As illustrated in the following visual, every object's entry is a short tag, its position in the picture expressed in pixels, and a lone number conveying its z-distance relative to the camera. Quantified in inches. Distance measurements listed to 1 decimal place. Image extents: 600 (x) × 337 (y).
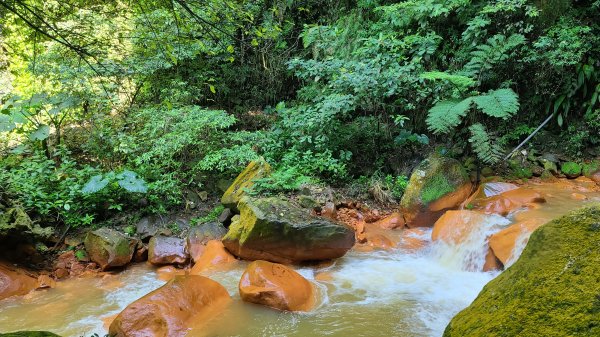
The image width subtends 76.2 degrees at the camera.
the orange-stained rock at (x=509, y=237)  182.5
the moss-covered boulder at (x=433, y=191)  244.7
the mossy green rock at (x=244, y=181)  243.9
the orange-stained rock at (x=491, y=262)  184.4
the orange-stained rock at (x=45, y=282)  195.8
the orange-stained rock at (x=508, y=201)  228.7
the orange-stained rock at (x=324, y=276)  187.0
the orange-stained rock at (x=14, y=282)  185.6
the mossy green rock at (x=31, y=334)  61.5
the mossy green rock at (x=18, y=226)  201.5
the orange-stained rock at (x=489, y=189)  248.4
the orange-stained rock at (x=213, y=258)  207.9
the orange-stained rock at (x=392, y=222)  247.1
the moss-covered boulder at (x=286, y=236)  197.8
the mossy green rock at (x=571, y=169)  266.5
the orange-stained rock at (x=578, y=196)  232.8
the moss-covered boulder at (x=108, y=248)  212.5
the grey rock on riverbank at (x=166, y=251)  219.1
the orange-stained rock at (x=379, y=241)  224.6
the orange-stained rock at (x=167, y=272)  207.0
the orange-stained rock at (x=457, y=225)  207.6
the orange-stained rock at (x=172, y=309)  135.9
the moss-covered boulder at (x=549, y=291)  61.9
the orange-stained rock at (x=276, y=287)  154.6
